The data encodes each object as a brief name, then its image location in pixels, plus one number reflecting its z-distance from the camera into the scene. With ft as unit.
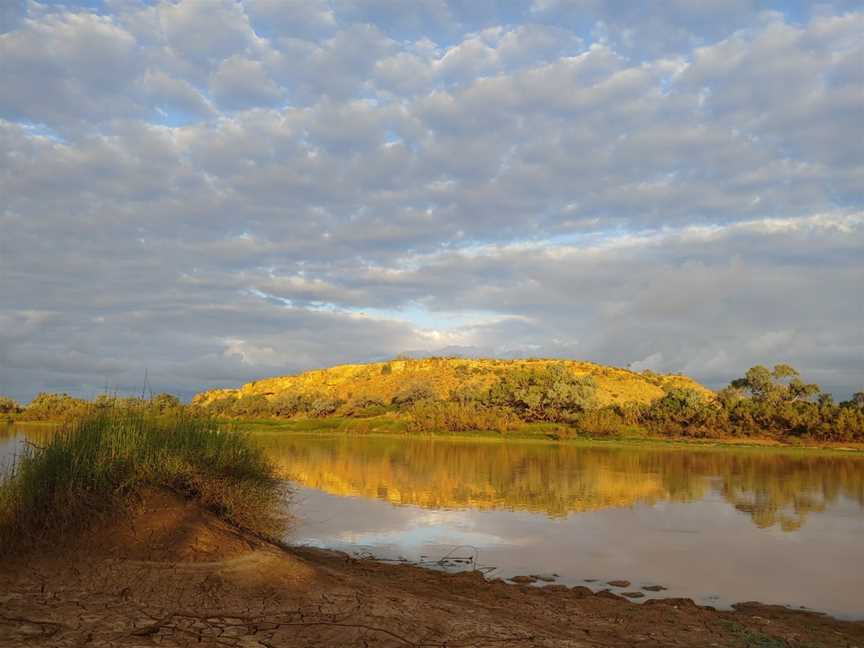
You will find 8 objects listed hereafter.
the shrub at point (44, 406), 214.07
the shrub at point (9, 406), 238.68
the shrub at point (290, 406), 256.73
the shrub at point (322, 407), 247.91
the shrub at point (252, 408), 258.37
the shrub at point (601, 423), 182.50
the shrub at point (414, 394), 248.11
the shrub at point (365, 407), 241.96
